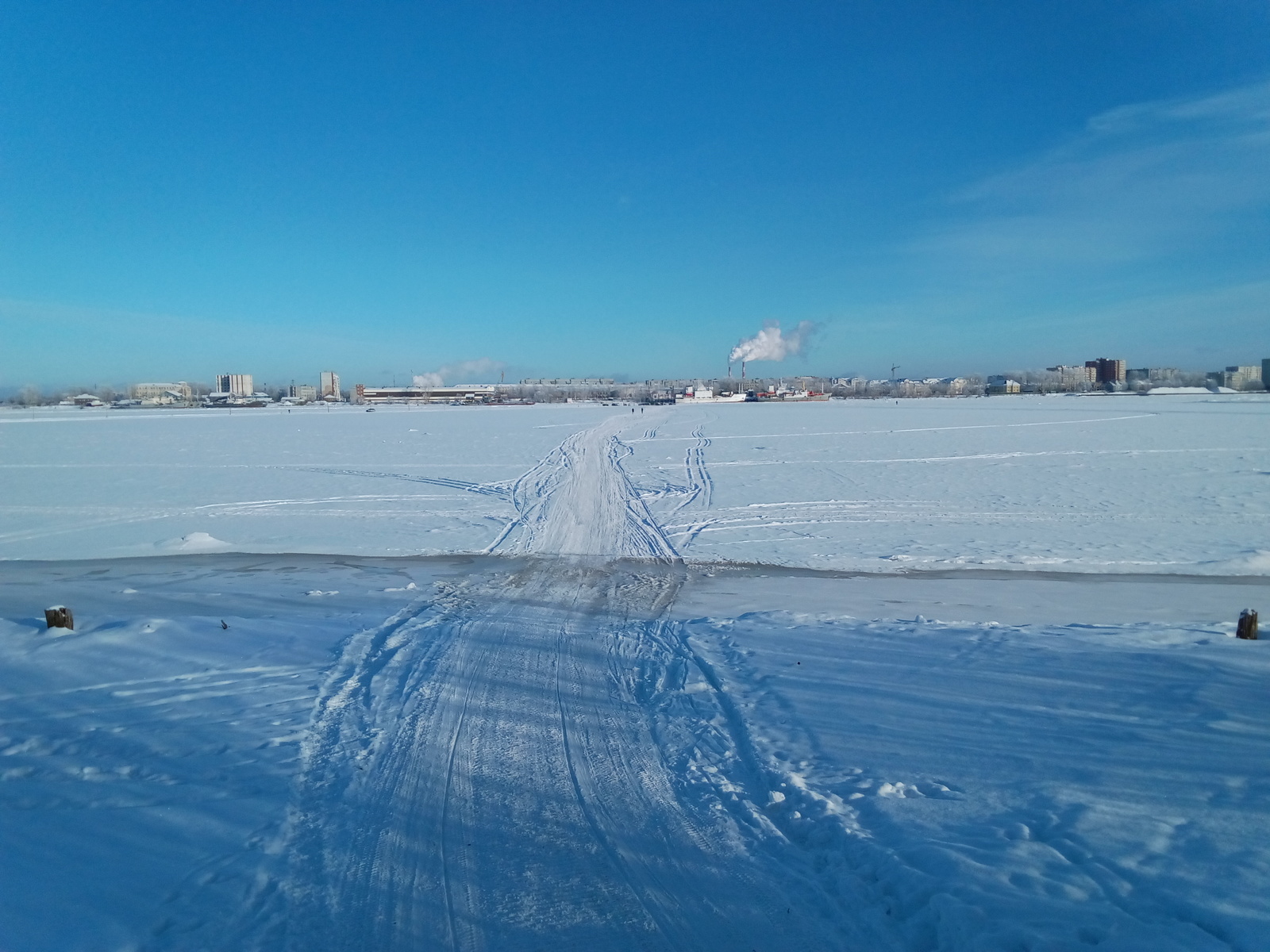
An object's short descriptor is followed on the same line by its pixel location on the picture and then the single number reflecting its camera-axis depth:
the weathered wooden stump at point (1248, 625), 6.85
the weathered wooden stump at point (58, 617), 7.78
